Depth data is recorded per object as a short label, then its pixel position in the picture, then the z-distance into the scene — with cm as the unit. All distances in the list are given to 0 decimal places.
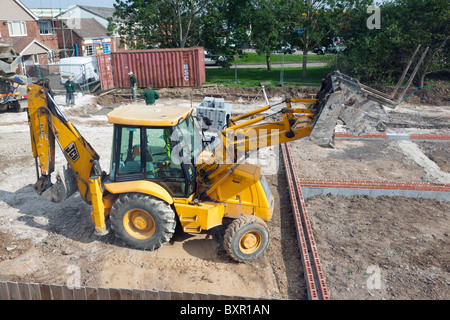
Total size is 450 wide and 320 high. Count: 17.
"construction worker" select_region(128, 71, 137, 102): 1952
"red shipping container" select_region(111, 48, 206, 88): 2172
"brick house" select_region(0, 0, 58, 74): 2864
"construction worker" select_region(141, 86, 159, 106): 1541
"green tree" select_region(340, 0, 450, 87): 1992
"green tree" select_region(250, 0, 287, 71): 2311
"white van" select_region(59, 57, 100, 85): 2334
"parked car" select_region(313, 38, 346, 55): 2277
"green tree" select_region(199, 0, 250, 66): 2420
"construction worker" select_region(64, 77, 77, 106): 1753
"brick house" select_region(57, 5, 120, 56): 3641
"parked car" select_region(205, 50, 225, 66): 2576
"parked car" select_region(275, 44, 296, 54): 2405
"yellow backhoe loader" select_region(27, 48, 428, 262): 623
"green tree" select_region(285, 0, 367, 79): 2242
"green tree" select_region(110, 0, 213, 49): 2375
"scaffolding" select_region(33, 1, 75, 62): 3458
